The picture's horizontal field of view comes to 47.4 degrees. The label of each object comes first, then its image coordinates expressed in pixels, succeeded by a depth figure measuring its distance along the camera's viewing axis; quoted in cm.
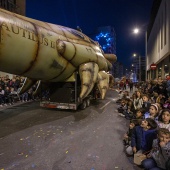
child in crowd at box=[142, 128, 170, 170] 343
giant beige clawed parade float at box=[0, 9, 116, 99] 610
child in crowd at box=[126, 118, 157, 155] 424
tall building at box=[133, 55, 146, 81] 5838
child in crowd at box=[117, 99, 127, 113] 943
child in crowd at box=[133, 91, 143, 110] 776
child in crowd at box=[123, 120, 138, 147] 500
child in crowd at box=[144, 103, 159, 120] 519
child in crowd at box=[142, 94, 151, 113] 664
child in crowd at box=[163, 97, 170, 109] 699
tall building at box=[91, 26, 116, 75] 9088
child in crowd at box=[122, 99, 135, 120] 802
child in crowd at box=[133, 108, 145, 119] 564
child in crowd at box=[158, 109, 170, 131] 438
